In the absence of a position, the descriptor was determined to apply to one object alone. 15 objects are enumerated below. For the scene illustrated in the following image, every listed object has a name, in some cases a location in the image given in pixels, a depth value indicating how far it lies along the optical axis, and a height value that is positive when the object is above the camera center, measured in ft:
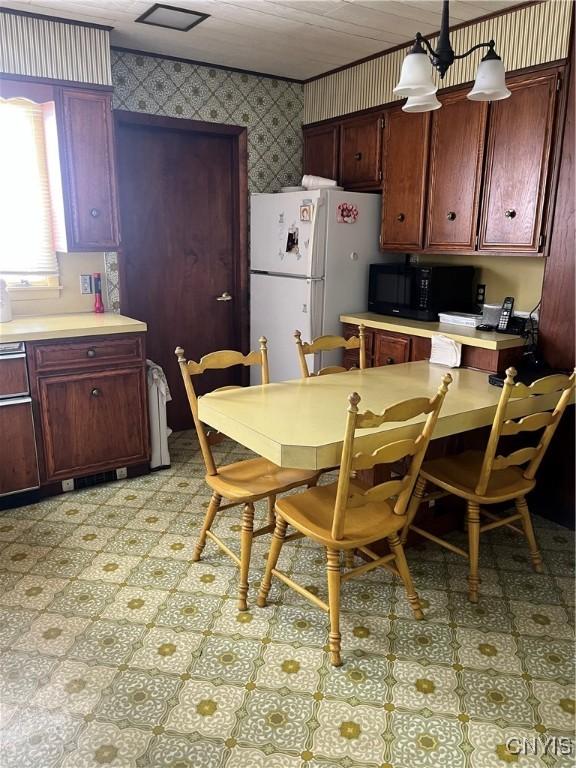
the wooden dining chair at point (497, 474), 7.15 -3.04
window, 10.66 +0.93
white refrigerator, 12.04 -0.19
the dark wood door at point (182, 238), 12.61 +0.27
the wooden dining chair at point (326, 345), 9.16 -1.48
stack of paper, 9.81 -1.68
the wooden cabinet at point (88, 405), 9.98 -2.77
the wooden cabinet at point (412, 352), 9.58 -1.78
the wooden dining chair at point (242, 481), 7.48 -3.03
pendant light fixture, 6.43 +2.00
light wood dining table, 5.96 -1.90
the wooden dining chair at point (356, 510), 5.93 -3.04
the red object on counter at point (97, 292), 11.86 -0.86
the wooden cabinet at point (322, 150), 13.53 +2.37
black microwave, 11.31 -0.74
